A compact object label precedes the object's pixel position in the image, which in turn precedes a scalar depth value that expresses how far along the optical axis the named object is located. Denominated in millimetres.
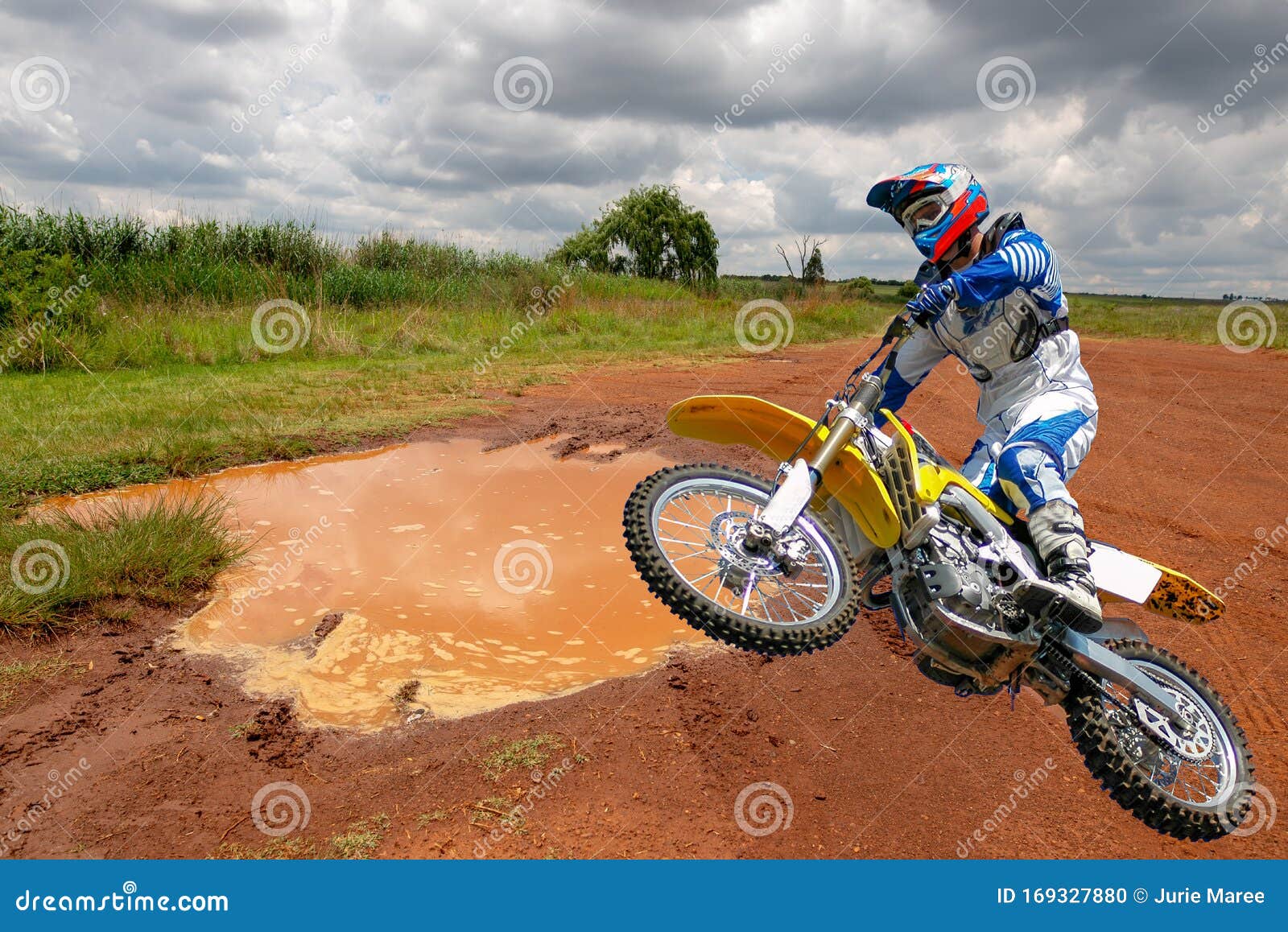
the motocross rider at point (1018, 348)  3254
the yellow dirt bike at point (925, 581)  3096
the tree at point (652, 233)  43219
